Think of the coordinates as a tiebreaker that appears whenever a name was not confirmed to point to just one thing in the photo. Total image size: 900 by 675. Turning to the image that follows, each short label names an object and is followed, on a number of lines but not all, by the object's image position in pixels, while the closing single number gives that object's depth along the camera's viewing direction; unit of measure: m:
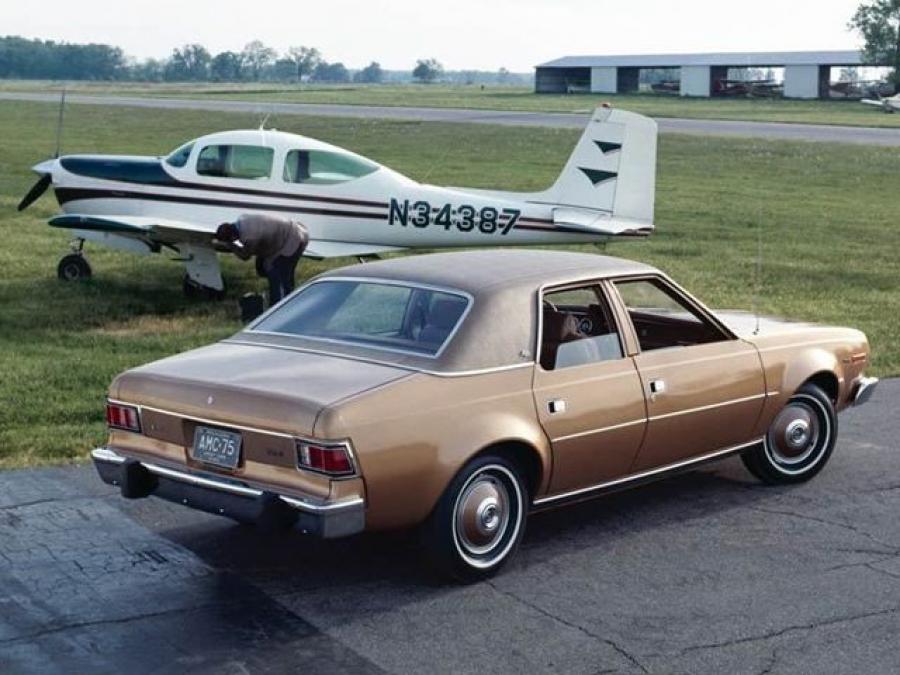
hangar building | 94.44
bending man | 13.18
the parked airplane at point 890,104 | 70.44
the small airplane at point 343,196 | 16.83
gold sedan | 6.06
